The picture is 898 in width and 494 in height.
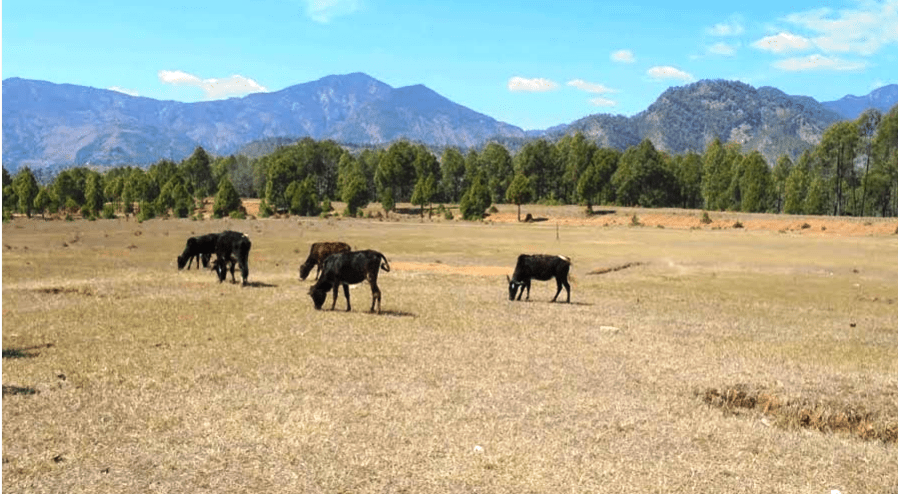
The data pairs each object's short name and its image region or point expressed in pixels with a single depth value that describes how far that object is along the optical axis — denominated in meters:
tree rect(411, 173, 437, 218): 128.00
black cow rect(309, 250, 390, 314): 22.06
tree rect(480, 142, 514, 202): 152.75
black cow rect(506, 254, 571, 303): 25.95
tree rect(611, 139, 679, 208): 133.25
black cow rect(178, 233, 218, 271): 31.03
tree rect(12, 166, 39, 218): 125.00
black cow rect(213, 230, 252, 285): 28.23
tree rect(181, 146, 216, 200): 174.12
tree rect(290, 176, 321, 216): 122.50
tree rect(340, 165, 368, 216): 123.50
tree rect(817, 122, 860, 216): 107.99
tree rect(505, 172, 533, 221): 118.69
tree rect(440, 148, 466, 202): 161.62
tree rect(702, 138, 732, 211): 133.00
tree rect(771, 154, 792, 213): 134.52
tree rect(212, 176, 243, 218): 118.44
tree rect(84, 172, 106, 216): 130.44
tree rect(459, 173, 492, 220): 117.31
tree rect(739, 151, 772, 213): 119.94
